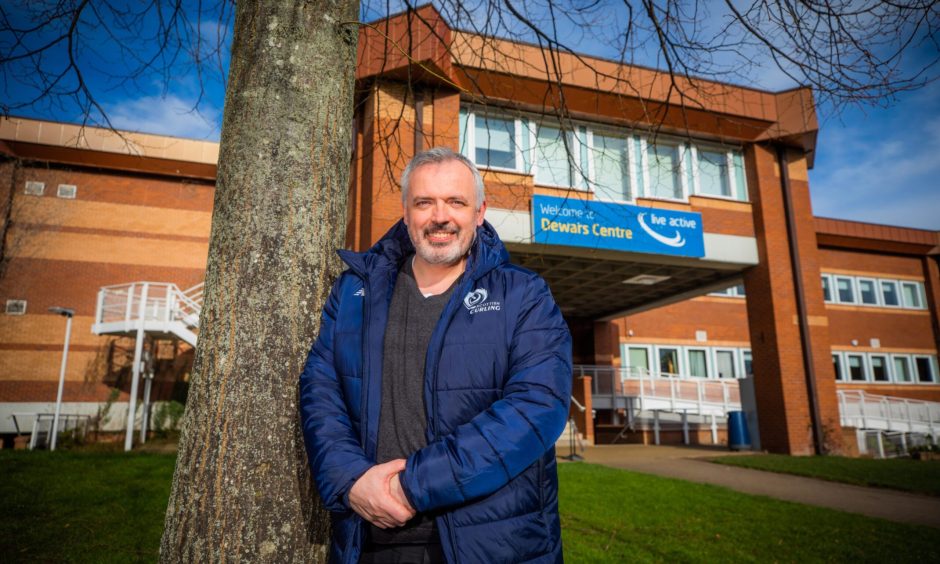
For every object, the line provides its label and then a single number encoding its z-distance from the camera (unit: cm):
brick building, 1357
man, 169
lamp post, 1506
